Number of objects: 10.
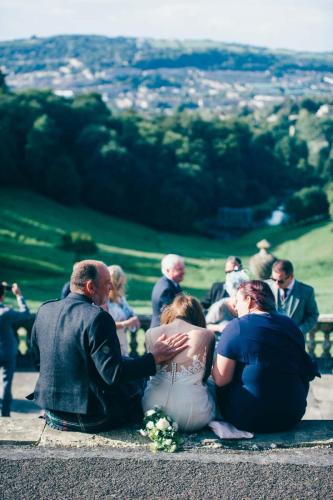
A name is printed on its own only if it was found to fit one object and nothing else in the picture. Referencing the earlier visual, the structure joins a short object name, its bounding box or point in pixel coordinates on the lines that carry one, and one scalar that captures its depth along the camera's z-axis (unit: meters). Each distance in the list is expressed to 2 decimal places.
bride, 5.20
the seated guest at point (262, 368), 5.11
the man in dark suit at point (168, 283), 7.91
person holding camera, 7.89
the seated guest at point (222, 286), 8.35
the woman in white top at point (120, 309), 7.64
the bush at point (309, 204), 71.00
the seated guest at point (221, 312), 7.69
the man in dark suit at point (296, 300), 8.05
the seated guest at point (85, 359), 4.88
